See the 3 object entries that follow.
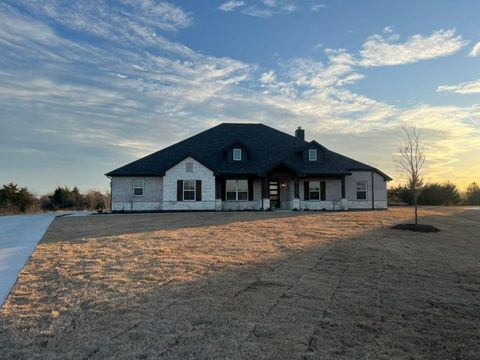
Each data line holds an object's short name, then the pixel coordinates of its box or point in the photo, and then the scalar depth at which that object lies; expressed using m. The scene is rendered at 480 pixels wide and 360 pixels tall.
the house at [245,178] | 30.30
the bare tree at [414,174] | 19.41
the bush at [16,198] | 35.44
